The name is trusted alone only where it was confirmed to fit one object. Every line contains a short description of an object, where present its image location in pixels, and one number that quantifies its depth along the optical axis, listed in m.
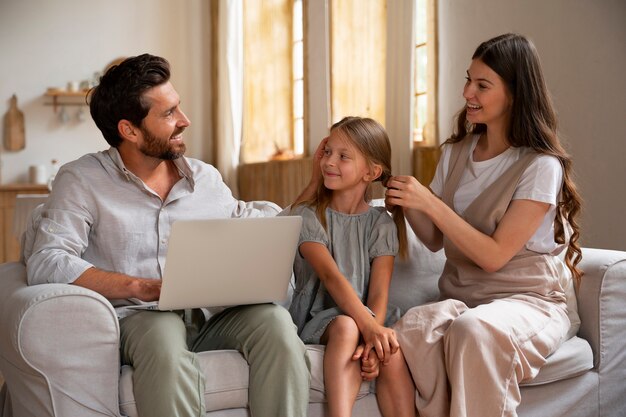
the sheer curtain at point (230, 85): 7.06
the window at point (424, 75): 4.61
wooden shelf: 6.78
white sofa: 1.75
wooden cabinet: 6.32
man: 1.81
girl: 1.95
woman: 1.96
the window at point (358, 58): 5.24
